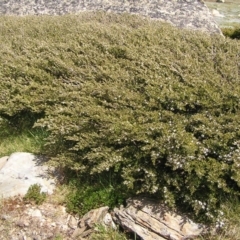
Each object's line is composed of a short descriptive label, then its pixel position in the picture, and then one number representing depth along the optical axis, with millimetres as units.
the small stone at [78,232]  3224
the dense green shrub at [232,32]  9602
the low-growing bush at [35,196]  3494
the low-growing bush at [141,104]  3047
